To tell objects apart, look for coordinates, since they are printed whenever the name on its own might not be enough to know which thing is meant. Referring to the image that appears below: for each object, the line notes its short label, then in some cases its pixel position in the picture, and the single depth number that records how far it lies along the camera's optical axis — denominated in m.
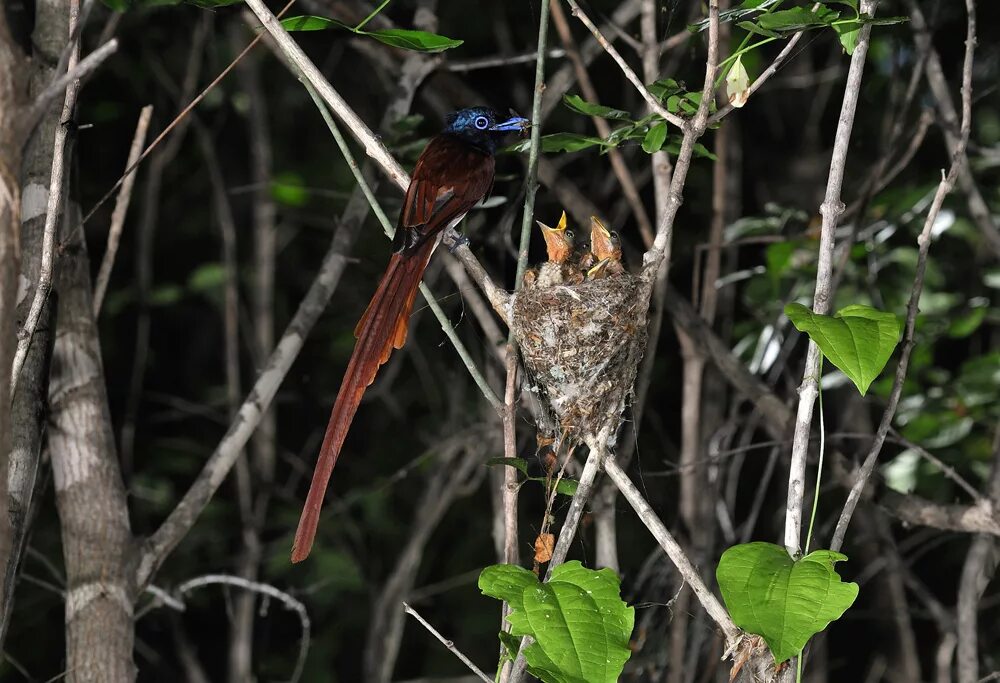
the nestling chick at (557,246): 6.08
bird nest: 5.18
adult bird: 4.51
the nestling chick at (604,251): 5.92
